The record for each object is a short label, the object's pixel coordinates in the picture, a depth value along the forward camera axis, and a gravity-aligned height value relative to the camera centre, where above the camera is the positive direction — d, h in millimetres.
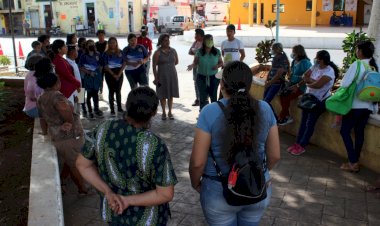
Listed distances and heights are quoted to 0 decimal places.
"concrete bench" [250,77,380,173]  5234 -1557
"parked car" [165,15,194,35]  35031 +291
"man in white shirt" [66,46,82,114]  6293 -541
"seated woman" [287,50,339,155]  5539 -849
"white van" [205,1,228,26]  44031 +1593
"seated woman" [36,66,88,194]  4090 -951
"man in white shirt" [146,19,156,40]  24125 -79
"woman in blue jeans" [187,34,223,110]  7488 -720
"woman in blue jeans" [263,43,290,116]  6691 -732
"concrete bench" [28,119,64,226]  3271 -1442
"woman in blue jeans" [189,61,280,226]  2379 -654
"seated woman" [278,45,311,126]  6395 -826
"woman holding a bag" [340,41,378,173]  4914 -1075
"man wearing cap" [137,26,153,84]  10094 -301
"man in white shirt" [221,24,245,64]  8310 -427
